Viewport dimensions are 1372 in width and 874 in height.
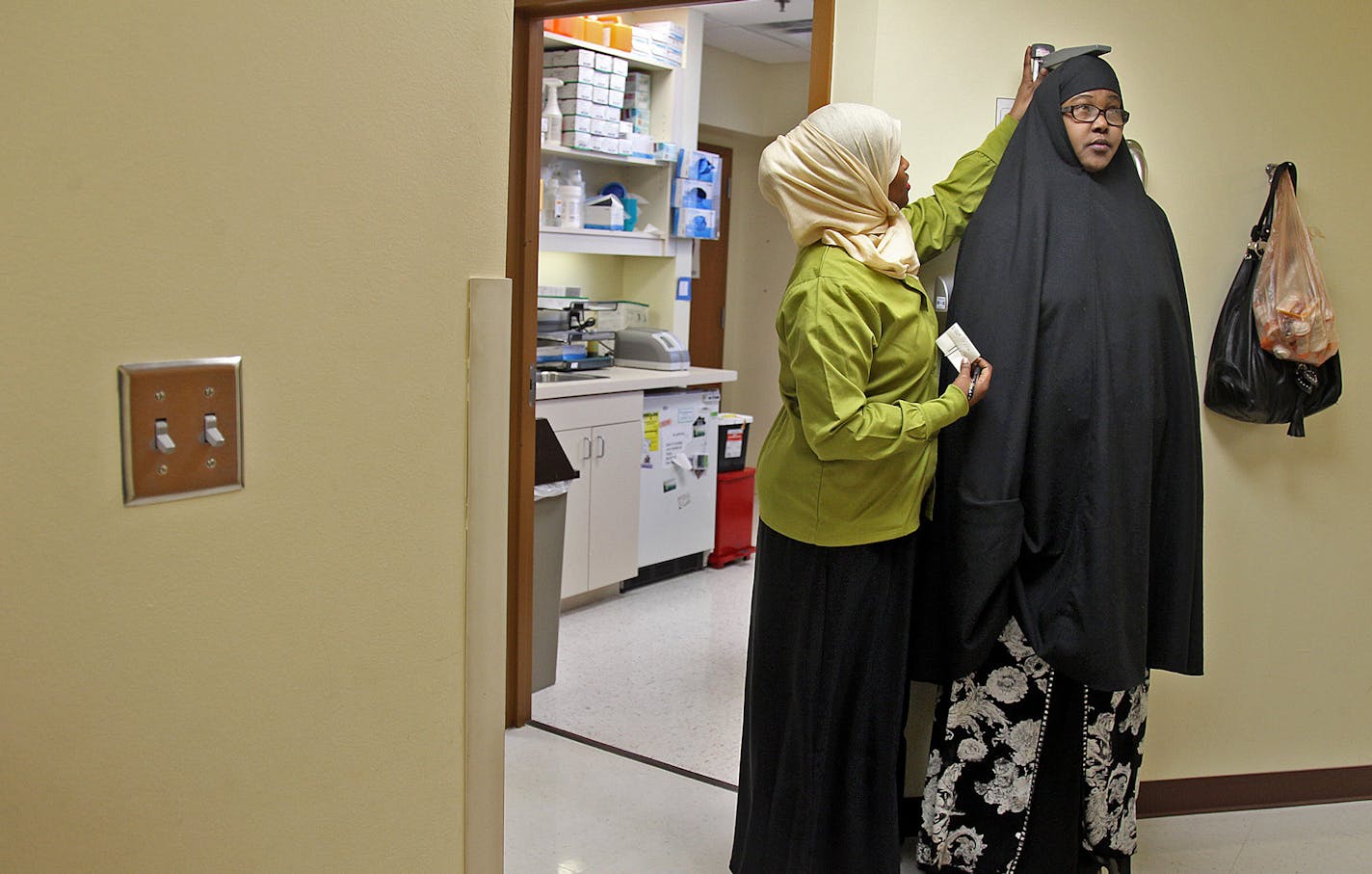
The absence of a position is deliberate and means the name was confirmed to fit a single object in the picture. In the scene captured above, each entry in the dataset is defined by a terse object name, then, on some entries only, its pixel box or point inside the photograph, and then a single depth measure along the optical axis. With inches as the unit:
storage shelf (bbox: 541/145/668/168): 177.6
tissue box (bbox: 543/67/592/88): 176.1
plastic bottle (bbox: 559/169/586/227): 183.9
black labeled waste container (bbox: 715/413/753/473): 198.2
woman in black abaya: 87.3
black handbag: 102.5
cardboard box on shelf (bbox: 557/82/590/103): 176.7
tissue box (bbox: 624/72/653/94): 193.3
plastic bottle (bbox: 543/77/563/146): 176.9
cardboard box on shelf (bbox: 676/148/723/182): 196.2
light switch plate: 36.2
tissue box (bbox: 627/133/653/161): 187.2
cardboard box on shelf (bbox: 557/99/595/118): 177.0
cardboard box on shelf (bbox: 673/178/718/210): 197.2
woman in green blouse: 83.0
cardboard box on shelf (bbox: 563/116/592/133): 177.2
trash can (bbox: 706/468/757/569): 201.0
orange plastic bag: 100.5
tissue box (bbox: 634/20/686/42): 189.0
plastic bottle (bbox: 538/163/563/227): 180.7
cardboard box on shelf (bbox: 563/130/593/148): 177.3
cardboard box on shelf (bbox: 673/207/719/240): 199.0
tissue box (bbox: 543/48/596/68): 175.6
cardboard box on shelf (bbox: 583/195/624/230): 187.6
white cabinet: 167.5
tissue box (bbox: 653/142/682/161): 193.0
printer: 190.1
